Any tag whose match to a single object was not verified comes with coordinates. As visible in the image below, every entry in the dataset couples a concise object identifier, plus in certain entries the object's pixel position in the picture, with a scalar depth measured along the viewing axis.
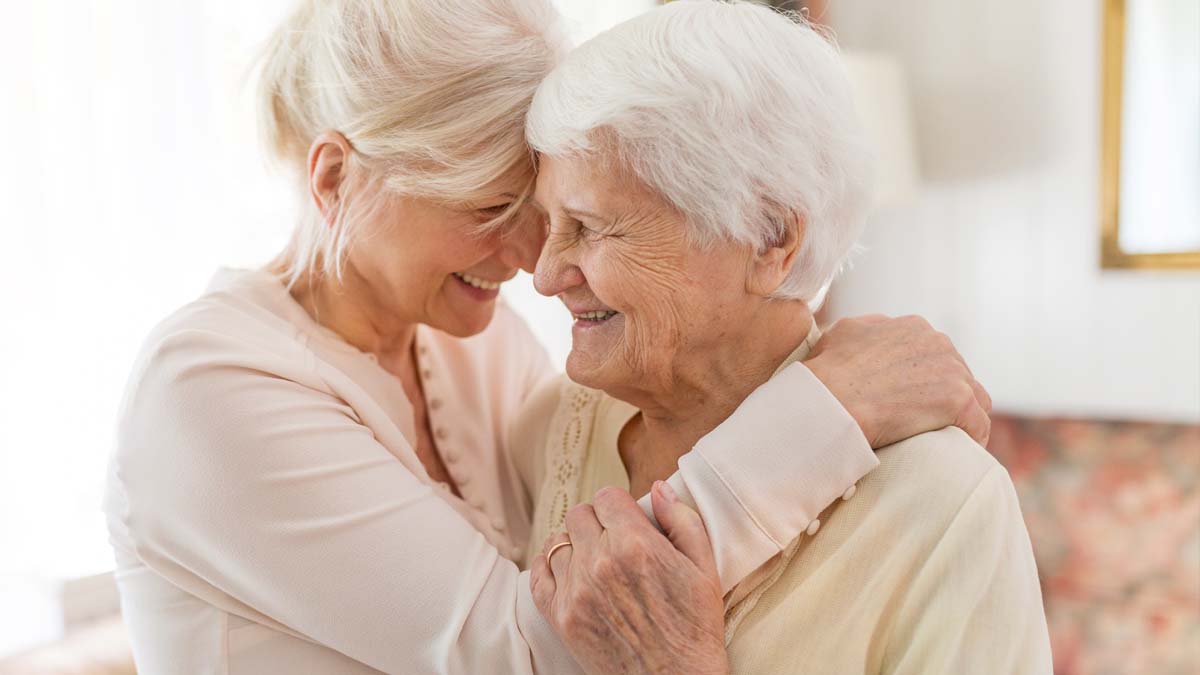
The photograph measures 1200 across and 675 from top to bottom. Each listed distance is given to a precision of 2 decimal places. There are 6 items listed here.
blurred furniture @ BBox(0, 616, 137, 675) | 1.88
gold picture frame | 2.76
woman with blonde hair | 1.17
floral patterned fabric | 2.60
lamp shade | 2.88
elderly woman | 1.11
